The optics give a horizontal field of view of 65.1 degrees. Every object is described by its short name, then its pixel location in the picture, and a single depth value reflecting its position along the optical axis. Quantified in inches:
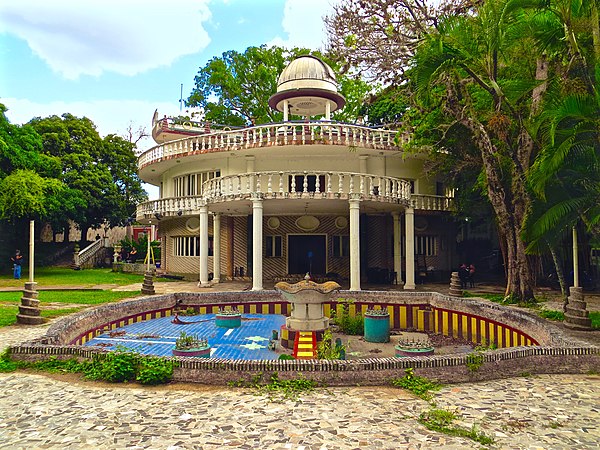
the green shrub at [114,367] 303.6
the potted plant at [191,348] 389.1
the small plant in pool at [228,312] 584.1
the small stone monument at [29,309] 494.0
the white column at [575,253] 529.6
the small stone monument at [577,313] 455.2
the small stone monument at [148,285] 743.7
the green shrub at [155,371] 297.4
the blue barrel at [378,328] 519.8
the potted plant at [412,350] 380.8
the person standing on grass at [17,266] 1041.5
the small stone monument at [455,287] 726.5
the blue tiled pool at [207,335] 450.6
